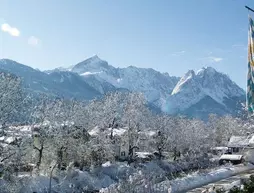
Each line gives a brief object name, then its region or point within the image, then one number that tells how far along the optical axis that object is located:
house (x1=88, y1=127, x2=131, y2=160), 57.39
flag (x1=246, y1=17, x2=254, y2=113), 13.19
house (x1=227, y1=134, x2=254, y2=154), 68.58
